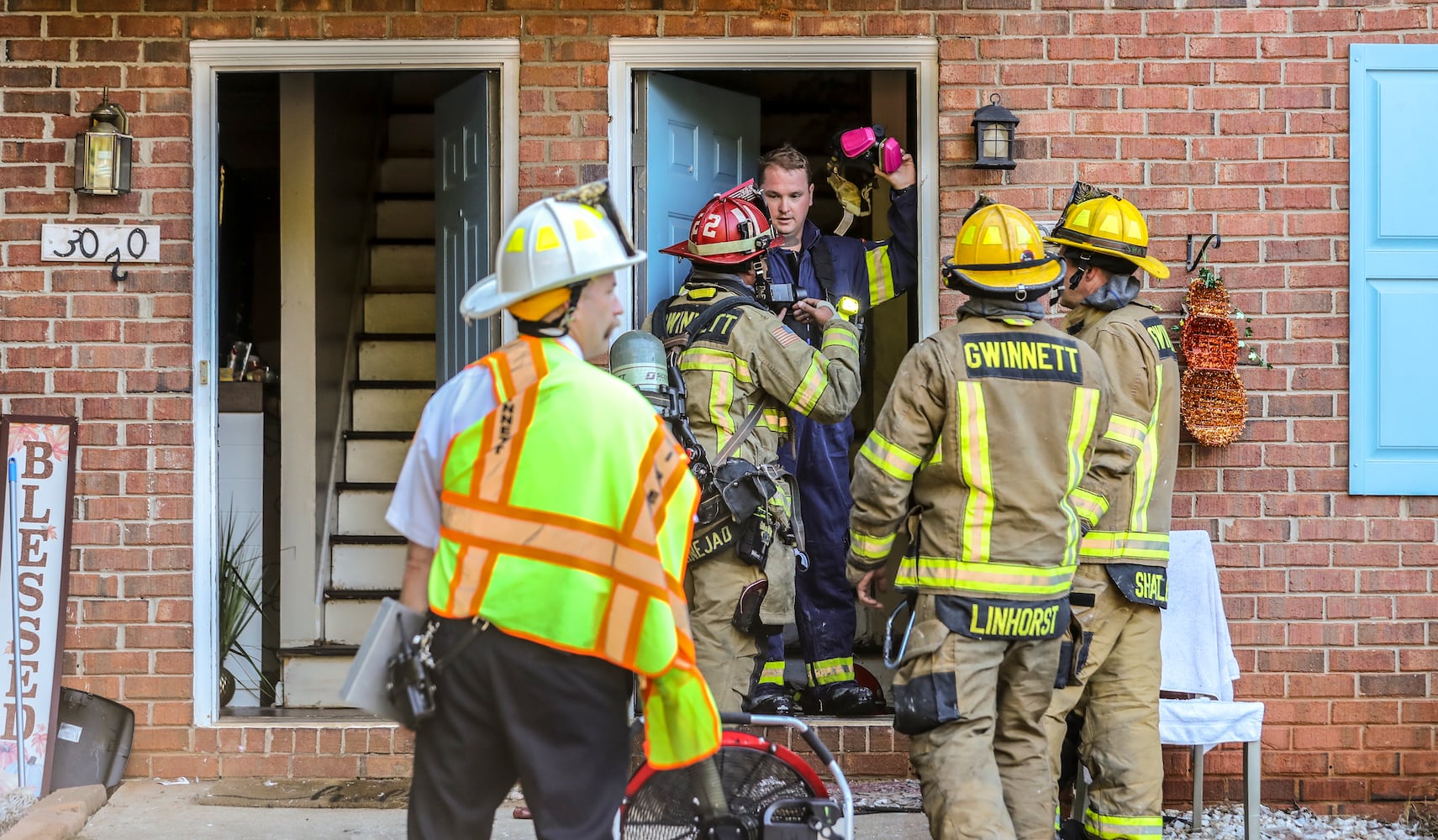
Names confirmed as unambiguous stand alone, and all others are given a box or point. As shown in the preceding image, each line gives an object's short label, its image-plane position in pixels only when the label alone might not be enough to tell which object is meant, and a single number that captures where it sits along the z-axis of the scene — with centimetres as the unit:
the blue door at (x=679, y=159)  1115
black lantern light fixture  1034
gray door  1097
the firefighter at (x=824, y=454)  1125
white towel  998
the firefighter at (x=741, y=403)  928
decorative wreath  1020
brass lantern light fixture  1040
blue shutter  1038
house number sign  1054
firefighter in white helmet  527
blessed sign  1019
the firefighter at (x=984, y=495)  757
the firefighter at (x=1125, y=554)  868
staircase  1355
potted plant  1232
